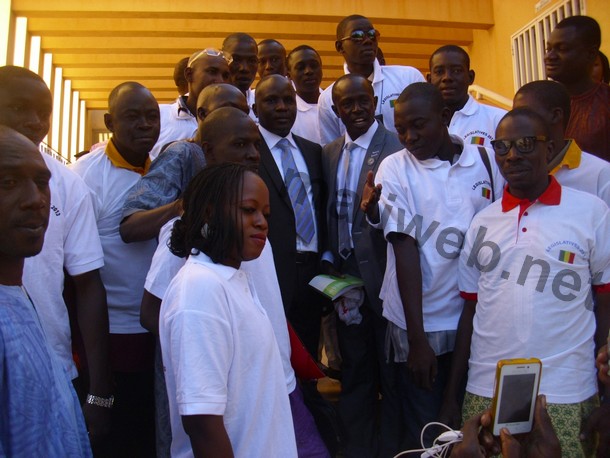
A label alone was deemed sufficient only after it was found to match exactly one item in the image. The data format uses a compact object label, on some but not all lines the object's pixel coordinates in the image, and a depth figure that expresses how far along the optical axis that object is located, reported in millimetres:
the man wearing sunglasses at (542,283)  2453
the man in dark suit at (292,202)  3320
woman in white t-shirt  1727
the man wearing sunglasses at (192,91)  3850
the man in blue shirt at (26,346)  1391
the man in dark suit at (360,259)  3248
